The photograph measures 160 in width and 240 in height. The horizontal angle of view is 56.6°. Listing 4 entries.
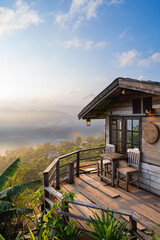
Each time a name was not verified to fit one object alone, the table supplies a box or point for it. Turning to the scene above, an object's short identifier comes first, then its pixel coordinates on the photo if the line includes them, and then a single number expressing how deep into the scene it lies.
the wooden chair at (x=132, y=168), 4.81
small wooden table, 5.08
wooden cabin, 4.45
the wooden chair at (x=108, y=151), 5.68
